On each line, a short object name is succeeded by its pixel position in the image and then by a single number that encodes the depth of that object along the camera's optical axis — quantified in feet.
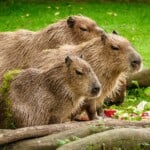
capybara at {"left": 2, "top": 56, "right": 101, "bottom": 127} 50.70
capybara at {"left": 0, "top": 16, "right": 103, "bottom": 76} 60.85
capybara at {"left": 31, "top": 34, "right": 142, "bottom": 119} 54.65
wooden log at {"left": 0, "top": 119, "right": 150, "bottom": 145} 46.01
